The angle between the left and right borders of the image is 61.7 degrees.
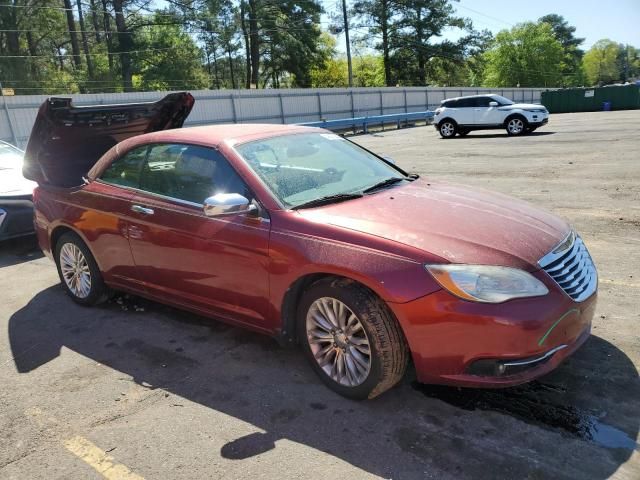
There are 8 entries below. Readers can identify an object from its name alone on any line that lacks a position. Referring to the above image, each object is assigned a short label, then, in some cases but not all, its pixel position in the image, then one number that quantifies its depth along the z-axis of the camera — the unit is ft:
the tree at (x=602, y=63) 444.96
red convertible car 8.91
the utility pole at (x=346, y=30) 130.41
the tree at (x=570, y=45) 335.88
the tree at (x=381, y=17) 185.47
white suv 65.92
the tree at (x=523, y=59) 268.82
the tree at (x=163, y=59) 141.79
